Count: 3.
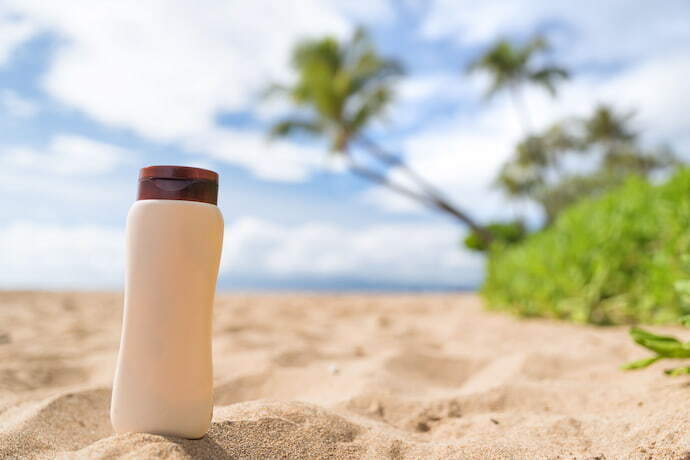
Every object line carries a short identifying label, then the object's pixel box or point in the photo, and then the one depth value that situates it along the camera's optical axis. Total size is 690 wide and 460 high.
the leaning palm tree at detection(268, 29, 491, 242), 12.44
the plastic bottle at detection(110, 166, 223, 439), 0.36
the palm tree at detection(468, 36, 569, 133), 15.34
